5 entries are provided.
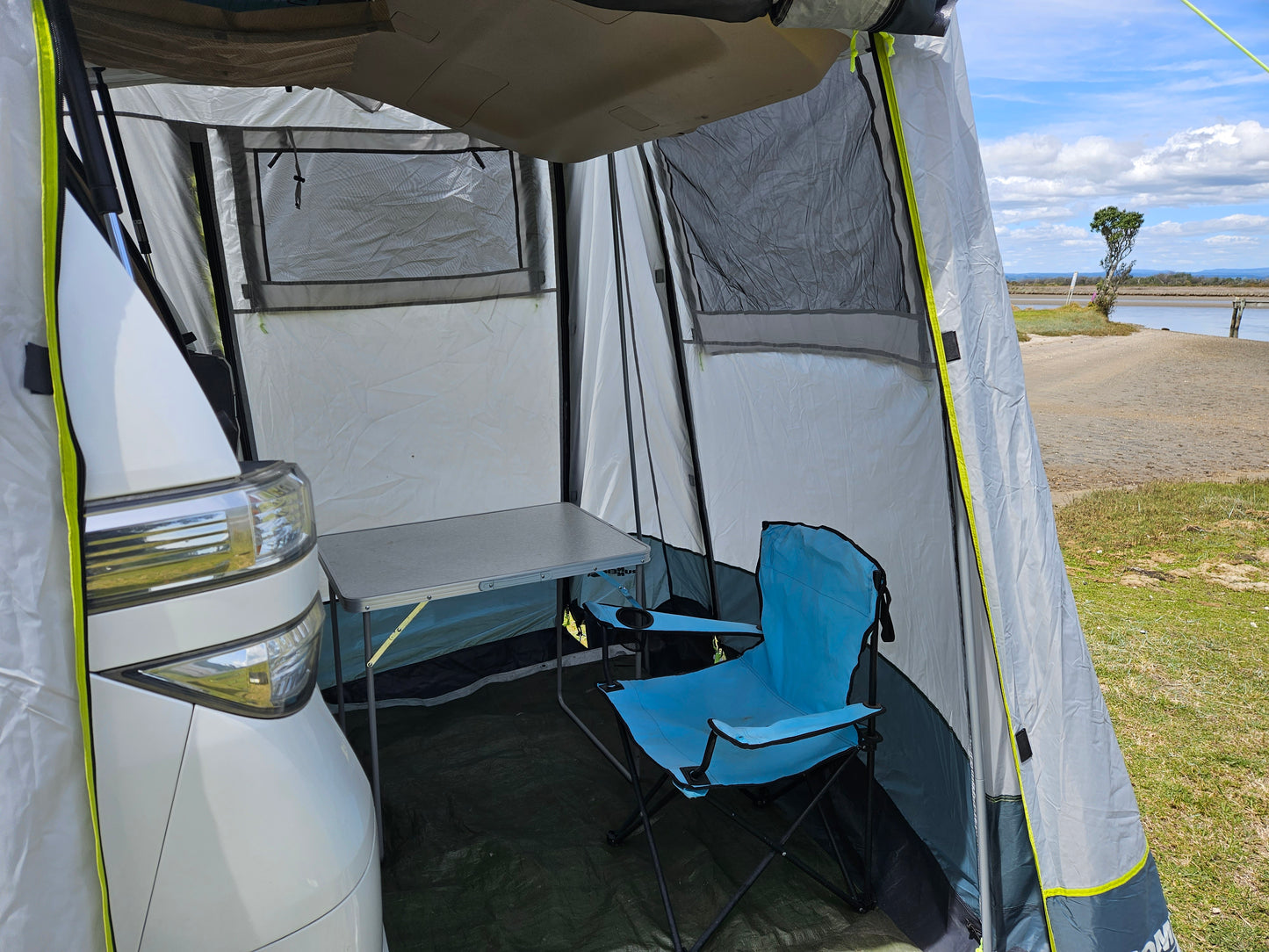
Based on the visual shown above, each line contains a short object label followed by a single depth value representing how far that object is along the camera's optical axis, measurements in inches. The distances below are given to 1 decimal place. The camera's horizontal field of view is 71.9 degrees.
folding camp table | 79.5
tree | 1284.6
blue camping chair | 71.1
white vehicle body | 34.5
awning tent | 62.8
